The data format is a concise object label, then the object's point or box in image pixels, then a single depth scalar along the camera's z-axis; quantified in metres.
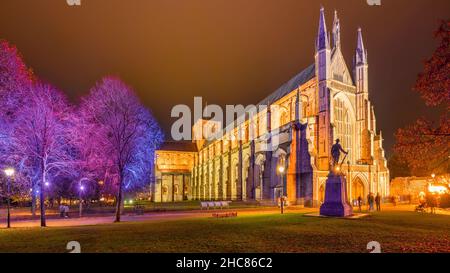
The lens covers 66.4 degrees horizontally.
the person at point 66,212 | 26.02
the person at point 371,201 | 26.45
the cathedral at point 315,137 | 37.69
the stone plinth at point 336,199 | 18.89
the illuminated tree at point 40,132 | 19.28
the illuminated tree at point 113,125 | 24.55
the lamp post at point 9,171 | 18.15
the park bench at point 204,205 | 32.85
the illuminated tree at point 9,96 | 19.45
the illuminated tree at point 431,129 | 11.77
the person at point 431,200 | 25.60
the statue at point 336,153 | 20.09
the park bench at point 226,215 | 22.58
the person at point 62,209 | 25.97
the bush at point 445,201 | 30.86
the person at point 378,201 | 26.77
